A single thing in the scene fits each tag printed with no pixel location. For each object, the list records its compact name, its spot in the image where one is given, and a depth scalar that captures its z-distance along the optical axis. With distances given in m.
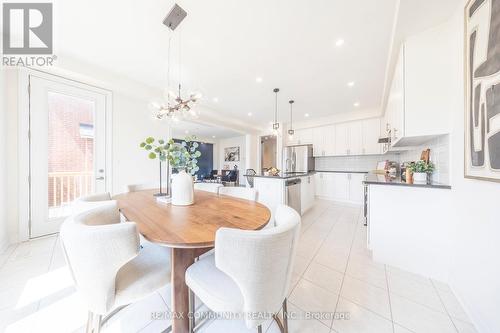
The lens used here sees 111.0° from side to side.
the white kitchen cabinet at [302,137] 5.82
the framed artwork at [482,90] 0.97
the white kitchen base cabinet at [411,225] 1.62
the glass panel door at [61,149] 2.43
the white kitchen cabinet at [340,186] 4.66
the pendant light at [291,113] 4.21
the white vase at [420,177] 1.87
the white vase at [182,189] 1.51
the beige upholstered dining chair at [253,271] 0.71
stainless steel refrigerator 5.28
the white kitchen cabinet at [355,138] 4.90
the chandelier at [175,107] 2.24
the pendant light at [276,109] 3.60
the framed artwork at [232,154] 8.90
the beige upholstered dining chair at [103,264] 0.76
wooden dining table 0.88
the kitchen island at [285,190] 3.19
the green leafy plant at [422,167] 1.88
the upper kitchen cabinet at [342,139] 5.12
